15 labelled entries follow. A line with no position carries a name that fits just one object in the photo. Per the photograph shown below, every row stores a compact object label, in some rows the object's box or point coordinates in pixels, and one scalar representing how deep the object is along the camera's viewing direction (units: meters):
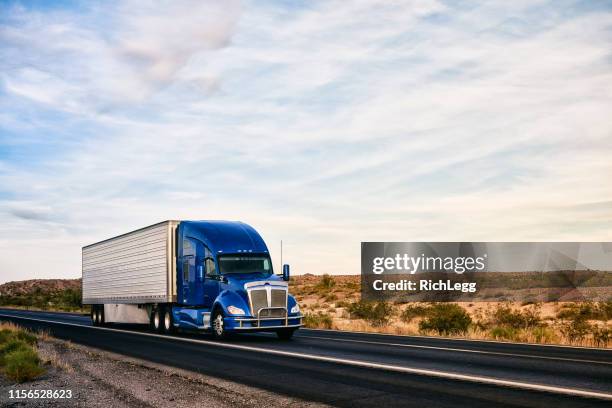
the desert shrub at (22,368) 12.91
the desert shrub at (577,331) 24.01
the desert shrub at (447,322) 27.26
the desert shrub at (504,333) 22.61
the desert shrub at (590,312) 35.81
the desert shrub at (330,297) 62.57
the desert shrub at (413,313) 38.25
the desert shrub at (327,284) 81.64
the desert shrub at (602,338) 20.34
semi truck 21.19
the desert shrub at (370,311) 36.46
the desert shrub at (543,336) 21.52
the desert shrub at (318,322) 30.08
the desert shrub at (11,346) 17.00
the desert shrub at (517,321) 31.25
